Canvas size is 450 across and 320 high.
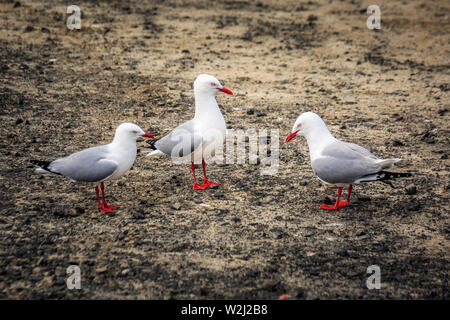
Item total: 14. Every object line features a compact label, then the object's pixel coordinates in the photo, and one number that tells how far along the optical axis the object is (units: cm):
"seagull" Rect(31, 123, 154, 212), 1080
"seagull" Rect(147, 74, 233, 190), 1210
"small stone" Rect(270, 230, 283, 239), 1037
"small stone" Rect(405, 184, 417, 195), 1211
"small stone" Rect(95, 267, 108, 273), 914
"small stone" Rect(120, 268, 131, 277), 906
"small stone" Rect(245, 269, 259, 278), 909
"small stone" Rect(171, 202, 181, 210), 1145
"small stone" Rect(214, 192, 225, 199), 1209
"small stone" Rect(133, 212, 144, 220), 1096
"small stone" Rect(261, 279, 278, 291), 869
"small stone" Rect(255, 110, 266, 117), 1697
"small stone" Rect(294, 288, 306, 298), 852
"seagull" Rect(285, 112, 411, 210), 1077
